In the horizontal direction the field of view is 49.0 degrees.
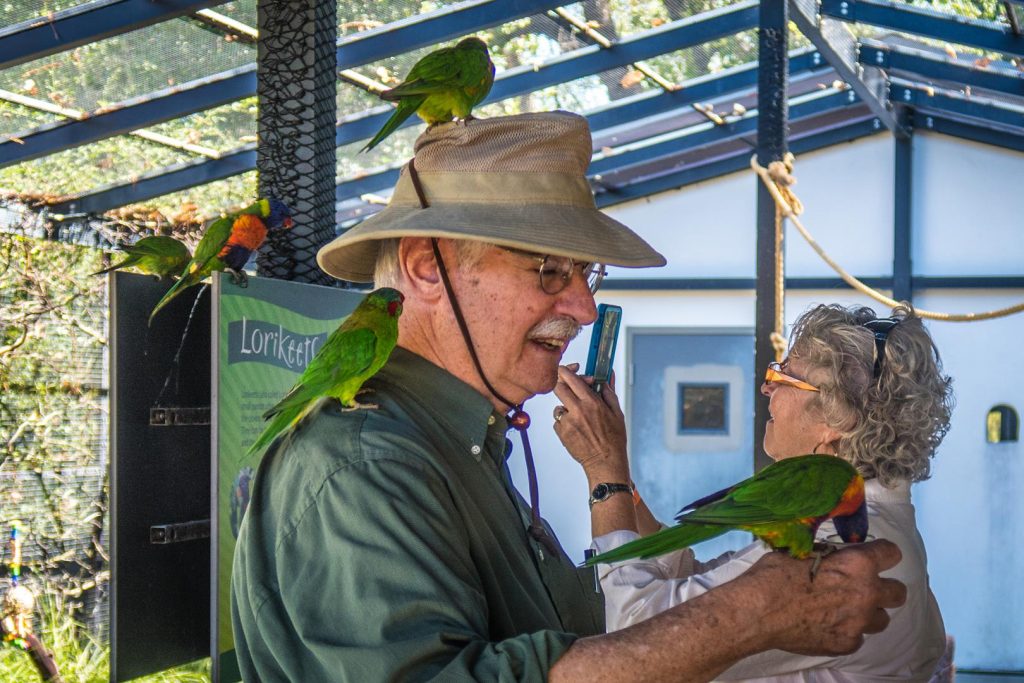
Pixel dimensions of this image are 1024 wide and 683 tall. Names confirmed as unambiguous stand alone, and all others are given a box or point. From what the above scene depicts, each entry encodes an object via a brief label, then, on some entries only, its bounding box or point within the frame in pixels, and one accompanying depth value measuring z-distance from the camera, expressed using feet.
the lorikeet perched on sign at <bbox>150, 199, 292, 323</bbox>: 7.33
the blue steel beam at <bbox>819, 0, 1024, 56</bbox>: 16.56
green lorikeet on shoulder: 5.23
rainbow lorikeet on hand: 4.35
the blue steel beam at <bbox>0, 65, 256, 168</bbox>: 15.34
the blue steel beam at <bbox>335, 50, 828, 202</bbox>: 20.45
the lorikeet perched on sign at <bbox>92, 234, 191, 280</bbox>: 7.59
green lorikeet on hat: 6.87
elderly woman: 7.28
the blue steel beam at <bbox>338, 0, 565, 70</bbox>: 14.75
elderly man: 3.70
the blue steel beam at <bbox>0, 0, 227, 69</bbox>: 12.25
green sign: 6.95
